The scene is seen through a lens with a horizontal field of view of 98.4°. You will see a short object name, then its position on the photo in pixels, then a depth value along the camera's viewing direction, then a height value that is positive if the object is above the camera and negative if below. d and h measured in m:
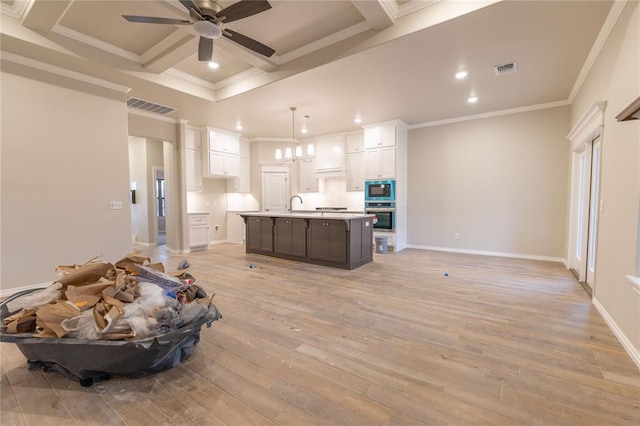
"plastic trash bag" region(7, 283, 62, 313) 1.95 -0.71
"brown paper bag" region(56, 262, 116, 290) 1.98 -0.54
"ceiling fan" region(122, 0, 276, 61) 2.34 +1.66
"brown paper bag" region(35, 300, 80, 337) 1.71 -0.72
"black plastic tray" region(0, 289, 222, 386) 1.66 -0.95
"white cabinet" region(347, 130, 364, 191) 7.14 +1.07
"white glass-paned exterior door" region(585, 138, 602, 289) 3.66 -0.11
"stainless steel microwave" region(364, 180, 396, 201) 6.29 +0.26
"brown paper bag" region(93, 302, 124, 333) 1.68 -0.71
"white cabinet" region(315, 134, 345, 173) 7.42 +1.31
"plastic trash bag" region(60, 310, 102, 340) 1.71 -0.79
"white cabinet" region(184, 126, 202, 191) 6.62 +1.08
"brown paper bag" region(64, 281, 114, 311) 1.82 -0.63
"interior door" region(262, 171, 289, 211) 8.11 +0.33
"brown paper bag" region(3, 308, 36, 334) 1.77 -0.78
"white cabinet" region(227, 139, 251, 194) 7.80 +0.77
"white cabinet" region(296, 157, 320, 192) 7.98 +0.74
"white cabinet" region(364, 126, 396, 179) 6.30 +1.15
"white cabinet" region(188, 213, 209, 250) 6.66 -0.72
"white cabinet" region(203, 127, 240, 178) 6.91 +1.24
